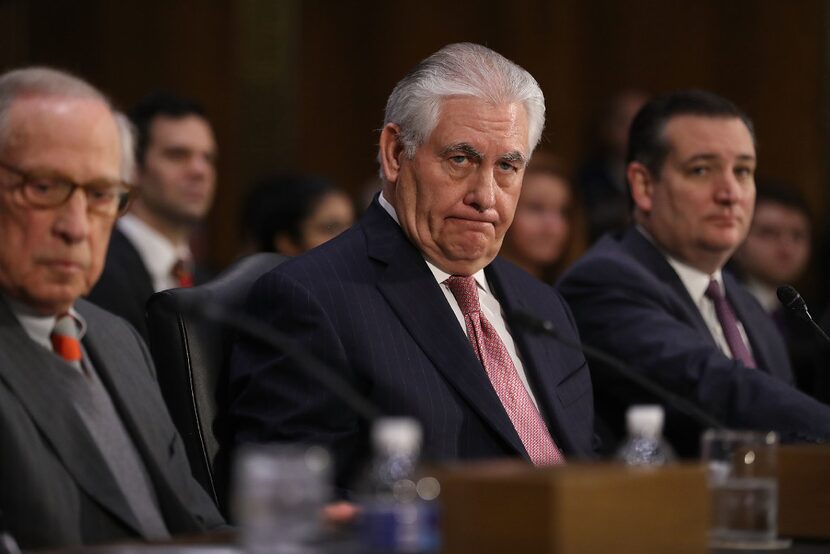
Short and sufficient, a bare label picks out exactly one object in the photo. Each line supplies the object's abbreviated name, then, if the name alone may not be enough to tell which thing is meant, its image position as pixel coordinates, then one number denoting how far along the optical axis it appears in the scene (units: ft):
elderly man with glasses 15.44
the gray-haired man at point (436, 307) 19.06
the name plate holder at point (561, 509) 11.03
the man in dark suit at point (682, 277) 24.18
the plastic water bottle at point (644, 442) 13.52
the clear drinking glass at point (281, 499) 10.93
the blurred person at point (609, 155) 45.21
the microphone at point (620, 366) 16.30
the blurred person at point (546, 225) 35.88
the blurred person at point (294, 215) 36.81
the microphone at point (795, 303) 19.94
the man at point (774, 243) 42.55
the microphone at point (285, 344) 13.57
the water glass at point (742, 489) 15.48
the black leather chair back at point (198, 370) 19.34
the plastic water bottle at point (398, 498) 11.36
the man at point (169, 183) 36.35
